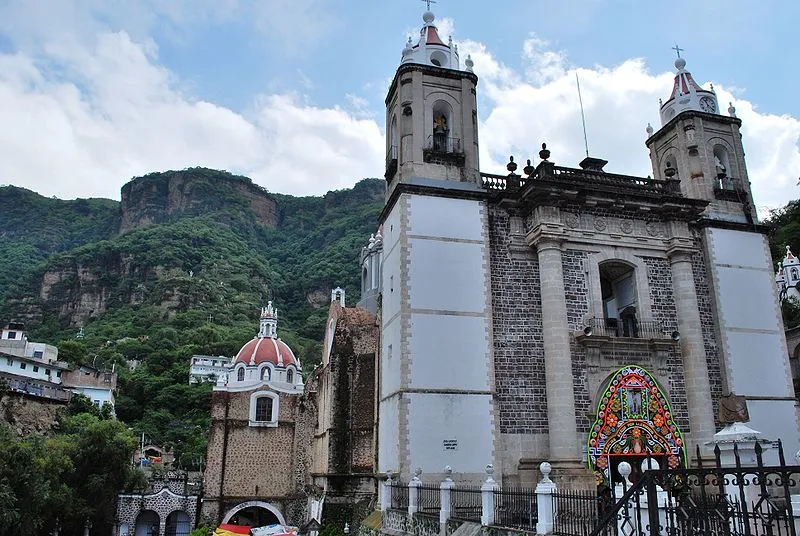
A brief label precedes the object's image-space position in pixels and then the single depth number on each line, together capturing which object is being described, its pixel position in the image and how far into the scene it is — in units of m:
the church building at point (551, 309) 15.54
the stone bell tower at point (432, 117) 17.83
